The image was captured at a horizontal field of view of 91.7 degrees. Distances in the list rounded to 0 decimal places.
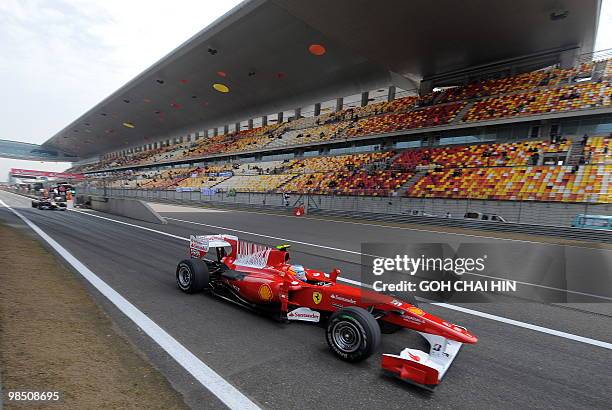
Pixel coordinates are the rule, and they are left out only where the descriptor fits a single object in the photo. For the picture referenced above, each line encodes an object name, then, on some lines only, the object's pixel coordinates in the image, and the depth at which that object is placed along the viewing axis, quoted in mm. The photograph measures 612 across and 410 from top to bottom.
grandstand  18641
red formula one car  2641
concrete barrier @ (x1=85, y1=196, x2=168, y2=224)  14489
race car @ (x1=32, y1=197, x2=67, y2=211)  20000
